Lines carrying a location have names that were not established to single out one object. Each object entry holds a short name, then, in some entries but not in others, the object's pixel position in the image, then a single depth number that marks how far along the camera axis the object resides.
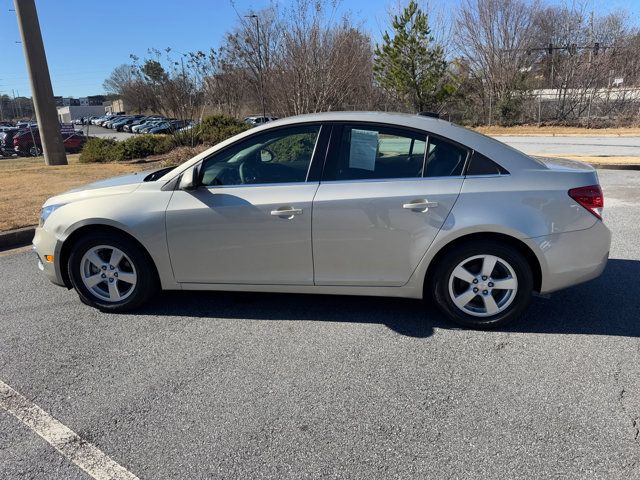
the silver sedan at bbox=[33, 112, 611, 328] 3.58
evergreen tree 29.47
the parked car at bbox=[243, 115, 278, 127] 24.06
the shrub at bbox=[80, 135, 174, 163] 16.95
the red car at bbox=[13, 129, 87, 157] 29.80
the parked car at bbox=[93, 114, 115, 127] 69.76
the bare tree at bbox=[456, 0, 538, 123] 33.84
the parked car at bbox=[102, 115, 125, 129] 63.37
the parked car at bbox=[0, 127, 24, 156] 30.62
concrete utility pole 15.05
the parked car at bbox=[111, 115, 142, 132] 59.50
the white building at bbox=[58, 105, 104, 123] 101.62
